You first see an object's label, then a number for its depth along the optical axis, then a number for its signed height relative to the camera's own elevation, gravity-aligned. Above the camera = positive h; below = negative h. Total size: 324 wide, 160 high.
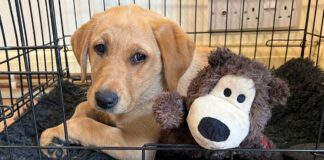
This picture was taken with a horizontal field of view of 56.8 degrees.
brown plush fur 0.70 -0.22
